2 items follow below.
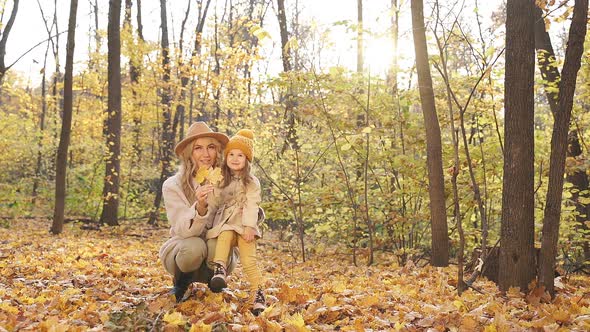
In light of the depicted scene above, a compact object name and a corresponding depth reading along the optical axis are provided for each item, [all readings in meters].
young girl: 3.94
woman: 3.97
